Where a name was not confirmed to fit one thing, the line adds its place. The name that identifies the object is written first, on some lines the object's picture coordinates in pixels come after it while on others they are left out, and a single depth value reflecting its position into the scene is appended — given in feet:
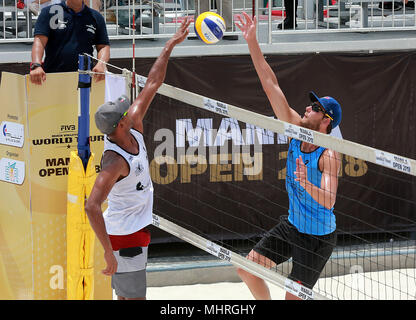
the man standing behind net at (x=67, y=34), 39.01
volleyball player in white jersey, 30.35
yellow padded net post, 35.78
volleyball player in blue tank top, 33.88
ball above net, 39.93
